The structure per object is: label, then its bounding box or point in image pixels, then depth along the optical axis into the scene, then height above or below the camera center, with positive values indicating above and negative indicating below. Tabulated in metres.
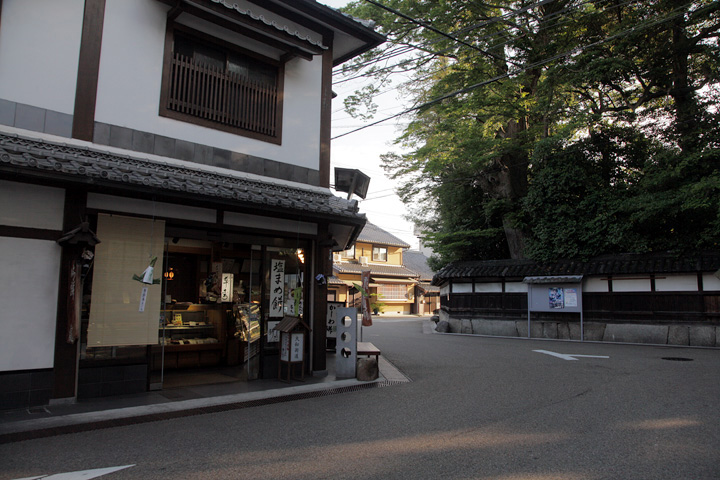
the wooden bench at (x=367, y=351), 10.70 -1.41
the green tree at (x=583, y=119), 17.08 +7.65
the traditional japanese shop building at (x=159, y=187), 7.11 +1.65
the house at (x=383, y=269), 40.06 +1.98
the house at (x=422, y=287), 45.69 +0.48
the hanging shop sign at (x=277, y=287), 10.06 +0.05
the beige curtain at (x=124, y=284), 7.74 +0.04
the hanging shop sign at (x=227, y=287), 11.81 +0.04
